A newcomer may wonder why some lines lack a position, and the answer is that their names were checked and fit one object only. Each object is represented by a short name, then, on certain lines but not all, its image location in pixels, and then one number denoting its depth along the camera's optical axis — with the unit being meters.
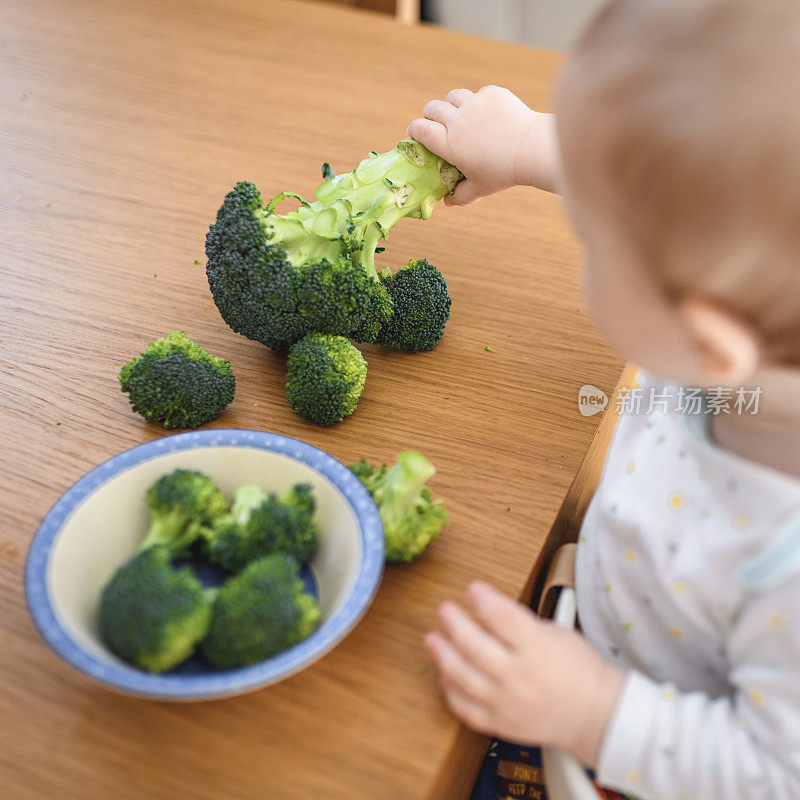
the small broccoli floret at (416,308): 0.86
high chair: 0.60
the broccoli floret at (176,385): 0.76
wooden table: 0.55
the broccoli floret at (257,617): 0.53
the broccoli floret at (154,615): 0.52
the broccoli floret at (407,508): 0.64
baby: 0.45
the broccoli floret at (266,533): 0.60
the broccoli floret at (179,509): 0.61
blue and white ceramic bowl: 0.51
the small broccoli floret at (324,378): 0.76
